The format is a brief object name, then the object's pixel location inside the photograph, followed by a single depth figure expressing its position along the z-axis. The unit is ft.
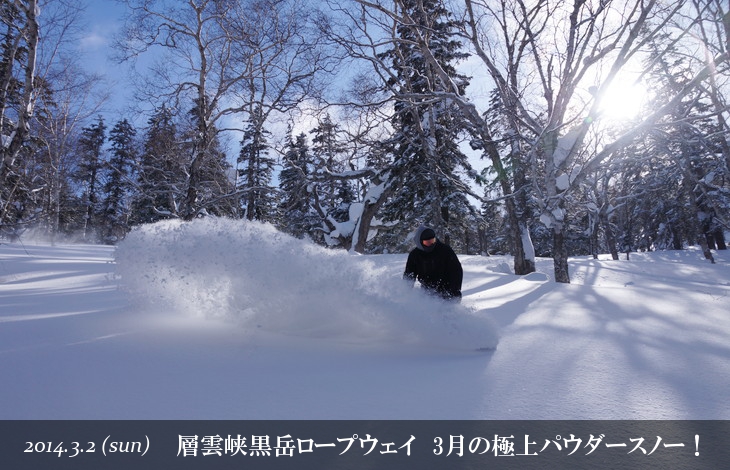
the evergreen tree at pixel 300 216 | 88.07
